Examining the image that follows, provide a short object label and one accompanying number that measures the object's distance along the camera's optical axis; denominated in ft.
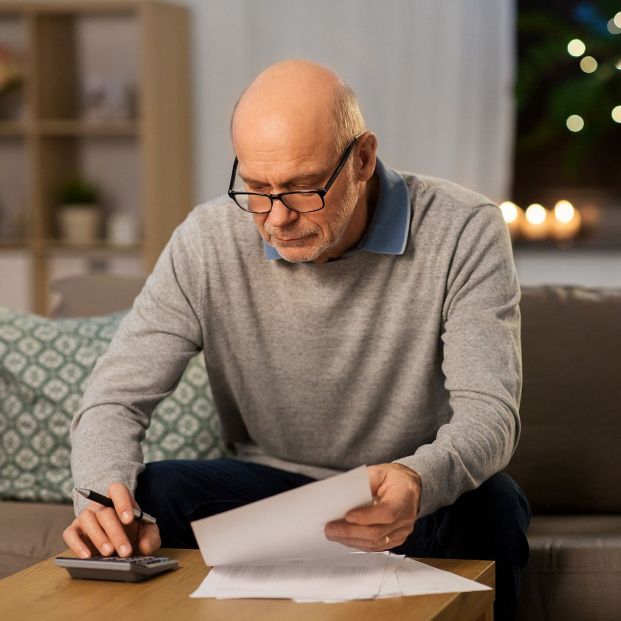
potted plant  14.79
